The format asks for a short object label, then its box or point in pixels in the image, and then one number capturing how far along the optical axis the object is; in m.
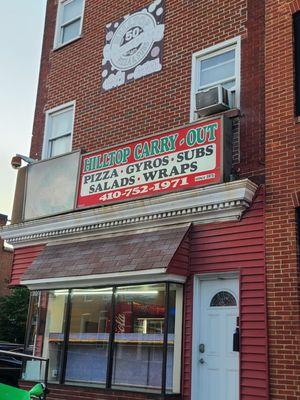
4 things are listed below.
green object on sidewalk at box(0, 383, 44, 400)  6.06
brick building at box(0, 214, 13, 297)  27.91
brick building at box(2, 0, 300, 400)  8.70
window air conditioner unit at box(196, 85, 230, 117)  9.73
